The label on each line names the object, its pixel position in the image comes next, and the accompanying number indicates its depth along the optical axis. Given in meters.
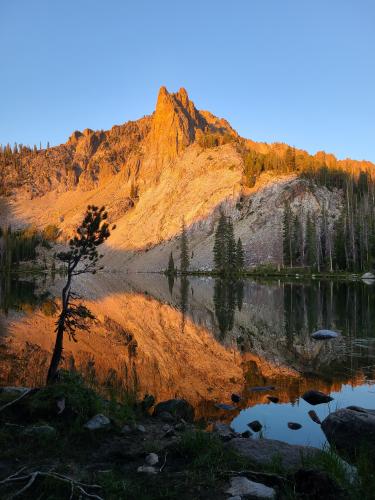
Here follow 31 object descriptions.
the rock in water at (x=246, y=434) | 10.64
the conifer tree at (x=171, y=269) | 119.47
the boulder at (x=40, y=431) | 8.64
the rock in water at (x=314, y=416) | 11.91
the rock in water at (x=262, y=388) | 15.38
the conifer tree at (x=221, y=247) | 105.31
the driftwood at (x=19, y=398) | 9.53
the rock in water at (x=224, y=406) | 13.48
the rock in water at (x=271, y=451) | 7.77
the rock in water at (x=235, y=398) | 14.26
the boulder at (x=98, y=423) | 9.27
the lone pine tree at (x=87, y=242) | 13.70
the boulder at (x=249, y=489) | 6.21
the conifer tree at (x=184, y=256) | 119.93
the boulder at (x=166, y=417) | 11.53
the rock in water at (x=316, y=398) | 13.62
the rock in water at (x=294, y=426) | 11.45
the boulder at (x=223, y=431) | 9.43
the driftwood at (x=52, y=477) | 6.14
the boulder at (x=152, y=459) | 7.71
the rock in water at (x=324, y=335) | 23.60
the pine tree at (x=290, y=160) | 142.38
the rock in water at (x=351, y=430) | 8.65
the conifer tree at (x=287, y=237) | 107.25
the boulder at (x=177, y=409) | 12.18
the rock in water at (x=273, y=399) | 13.97
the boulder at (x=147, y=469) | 7.23
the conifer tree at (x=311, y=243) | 100.50
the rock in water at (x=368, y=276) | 82.44
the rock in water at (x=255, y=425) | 11.49
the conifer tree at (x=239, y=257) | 104.56
